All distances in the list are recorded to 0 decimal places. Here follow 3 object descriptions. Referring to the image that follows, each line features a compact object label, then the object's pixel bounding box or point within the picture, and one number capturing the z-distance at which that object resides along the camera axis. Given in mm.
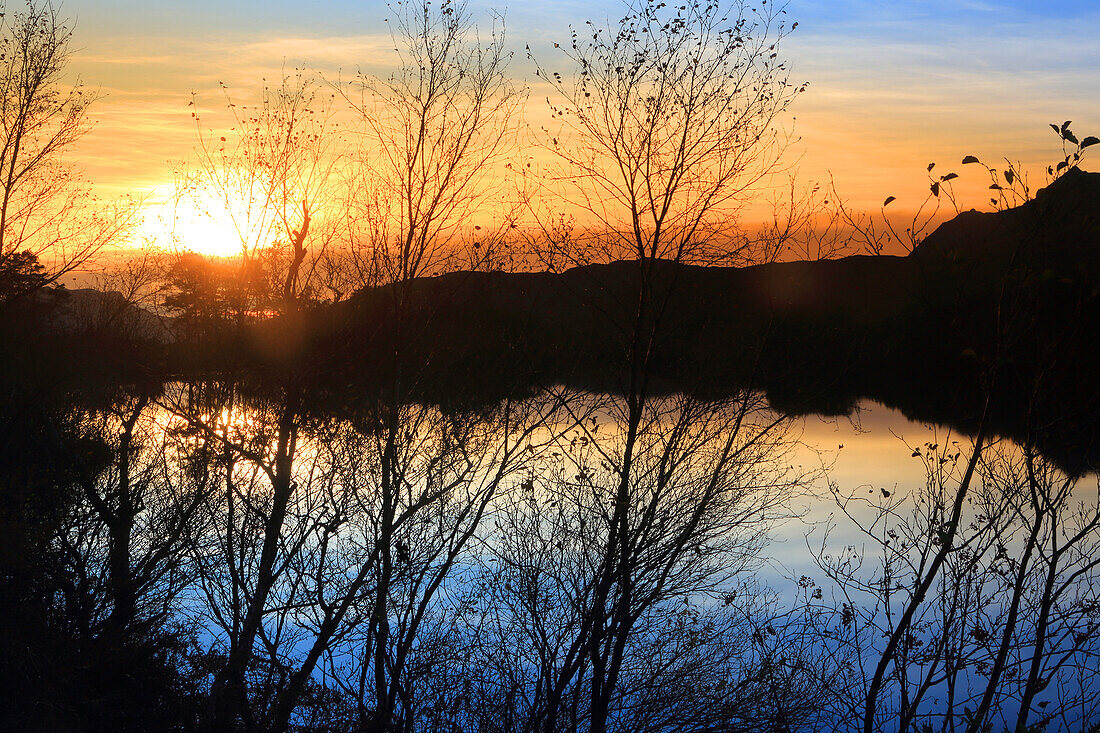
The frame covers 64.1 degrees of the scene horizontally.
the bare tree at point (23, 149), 14250
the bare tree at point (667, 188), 10297
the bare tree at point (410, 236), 12141
